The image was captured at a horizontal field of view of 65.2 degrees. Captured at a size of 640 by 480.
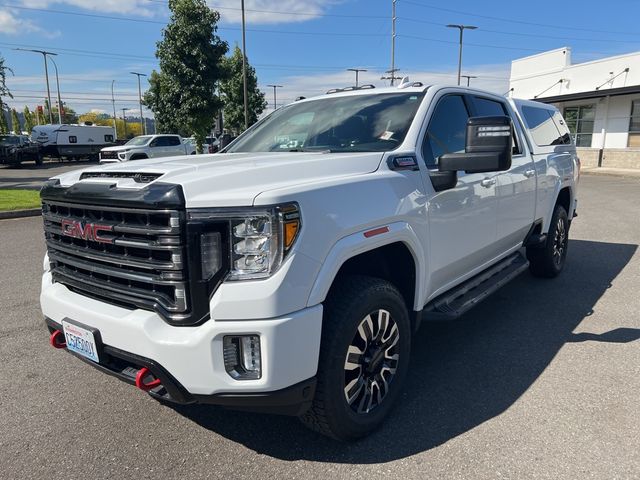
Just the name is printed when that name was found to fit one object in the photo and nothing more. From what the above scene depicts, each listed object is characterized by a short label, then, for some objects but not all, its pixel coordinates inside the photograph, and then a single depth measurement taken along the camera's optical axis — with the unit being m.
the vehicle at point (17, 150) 29.02
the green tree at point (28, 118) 69.89
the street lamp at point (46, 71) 44.11
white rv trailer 33.34
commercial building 24.41
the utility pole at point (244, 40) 23.16
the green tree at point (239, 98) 34.97
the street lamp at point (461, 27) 35.62
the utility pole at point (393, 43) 35.50
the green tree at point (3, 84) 18.92
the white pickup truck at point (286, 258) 2.22
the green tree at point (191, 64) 19.89
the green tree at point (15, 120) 65.05
